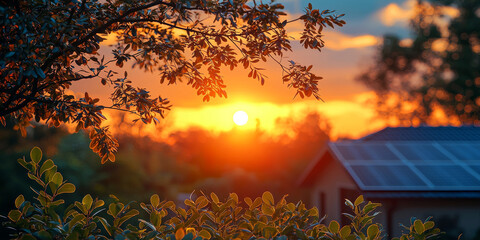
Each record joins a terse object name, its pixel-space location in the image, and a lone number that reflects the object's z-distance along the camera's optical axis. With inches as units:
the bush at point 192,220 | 137.4
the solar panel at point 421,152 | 636.1
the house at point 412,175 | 557.3
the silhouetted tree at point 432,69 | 1429.6
